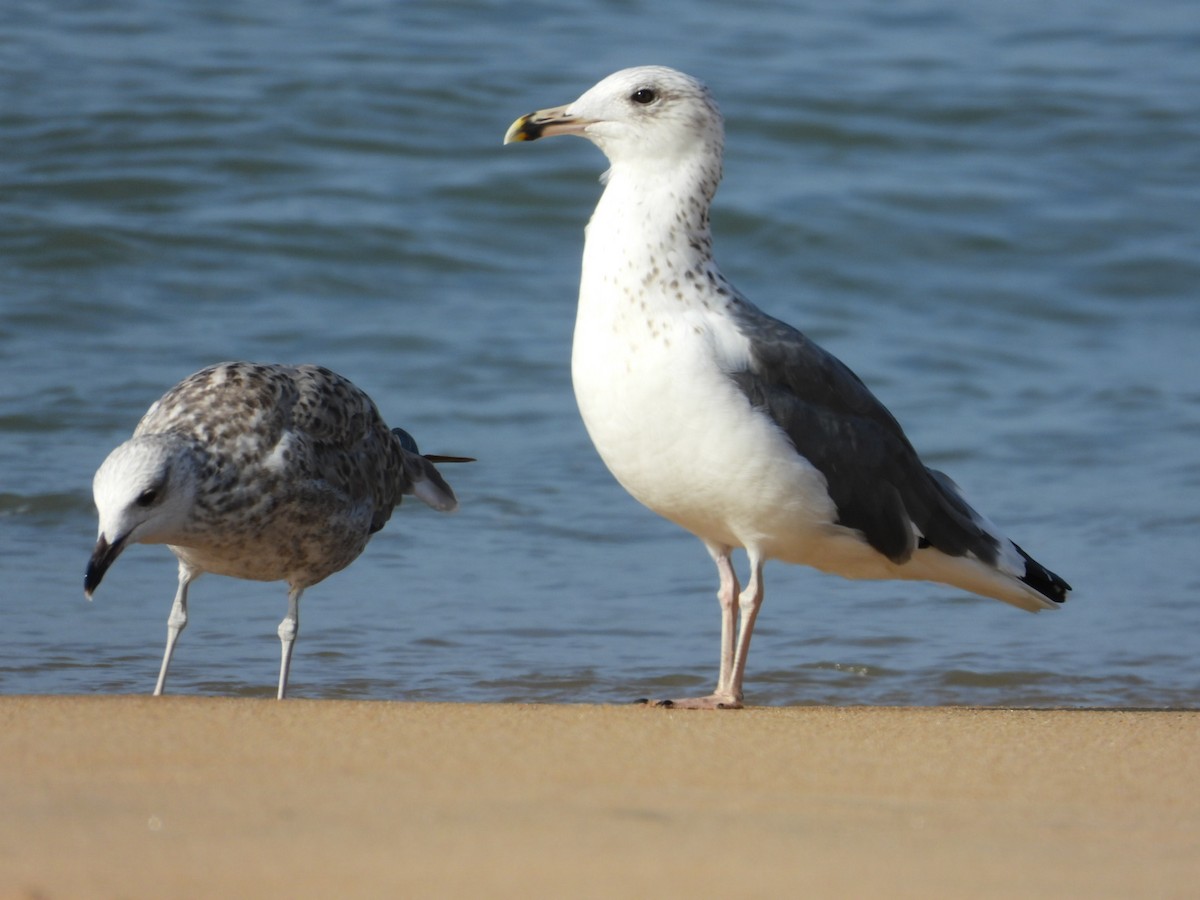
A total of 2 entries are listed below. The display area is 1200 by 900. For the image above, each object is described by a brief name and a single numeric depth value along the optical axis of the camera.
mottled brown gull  10.28
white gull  9.90
